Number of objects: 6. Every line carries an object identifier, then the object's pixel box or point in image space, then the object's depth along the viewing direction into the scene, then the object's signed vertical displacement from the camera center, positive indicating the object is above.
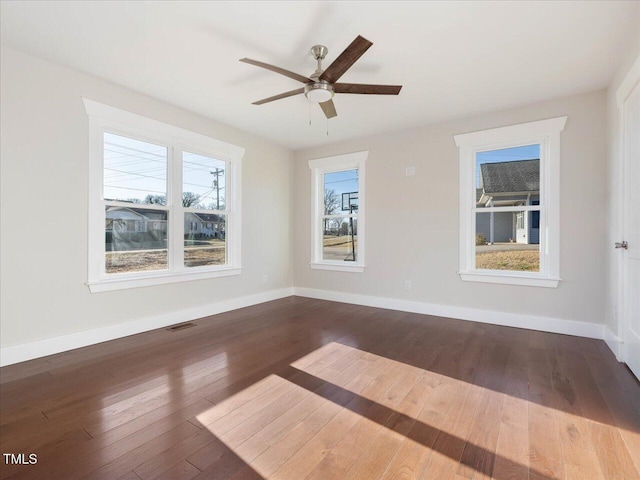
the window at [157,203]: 3.11 +0.45
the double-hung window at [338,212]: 4.88 +0.48
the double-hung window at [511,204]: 3.46 +0.45
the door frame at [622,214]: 2.59 +0.23
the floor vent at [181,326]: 3.53 -1.05
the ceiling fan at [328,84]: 2.21 +1.30
